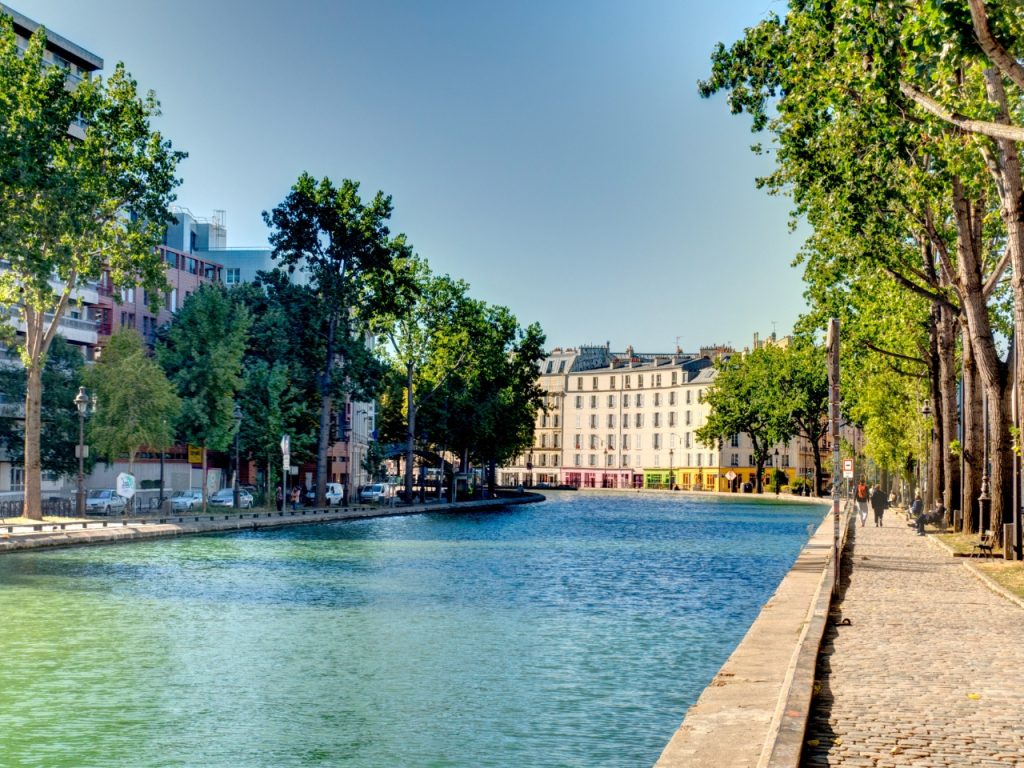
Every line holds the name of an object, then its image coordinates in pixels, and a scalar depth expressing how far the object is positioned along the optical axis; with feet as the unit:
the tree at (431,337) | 303.27
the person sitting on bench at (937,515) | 170.95
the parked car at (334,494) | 293.43
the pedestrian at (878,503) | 191.52
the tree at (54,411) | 207.10
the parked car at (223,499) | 237.25
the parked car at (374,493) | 306.43
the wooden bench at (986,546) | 111.14
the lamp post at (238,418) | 207.78
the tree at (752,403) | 428.56
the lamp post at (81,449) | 164.68
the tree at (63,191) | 148.25
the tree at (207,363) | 224.33
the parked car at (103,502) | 201.57
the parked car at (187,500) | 221.25
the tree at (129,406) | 200.64
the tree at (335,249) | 244.42
